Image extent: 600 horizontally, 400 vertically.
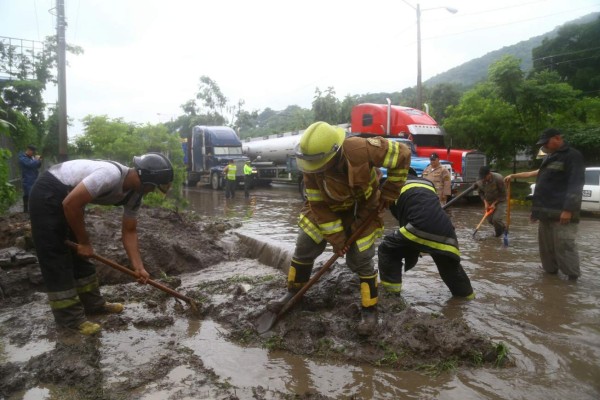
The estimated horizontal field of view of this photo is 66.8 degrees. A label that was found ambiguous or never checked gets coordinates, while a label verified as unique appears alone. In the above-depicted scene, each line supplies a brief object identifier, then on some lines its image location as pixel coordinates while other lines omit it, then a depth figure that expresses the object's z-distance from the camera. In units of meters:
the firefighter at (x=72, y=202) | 3.47
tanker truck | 22.38
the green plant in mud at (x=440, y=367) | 2.98
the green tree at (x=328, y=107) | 36.07
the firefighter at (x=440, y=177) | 10.45
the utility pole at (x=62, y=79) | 11.62
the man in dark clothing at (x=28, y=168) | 9.84
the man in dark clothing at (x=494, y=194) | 8.26
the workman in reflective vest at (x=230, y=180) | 17.27
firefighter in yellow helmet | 3.43
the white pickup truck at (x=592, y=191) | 11.32
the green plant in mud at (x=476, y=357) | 3.04
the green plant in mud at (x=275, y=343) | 3.47
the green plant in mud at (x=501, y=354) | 3.03
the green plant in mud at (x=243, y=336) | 3.61
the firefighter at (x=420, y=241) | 4.15
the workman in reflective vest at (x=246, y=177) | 17.44
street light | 19.52
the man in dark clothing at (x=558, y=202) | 4.98
